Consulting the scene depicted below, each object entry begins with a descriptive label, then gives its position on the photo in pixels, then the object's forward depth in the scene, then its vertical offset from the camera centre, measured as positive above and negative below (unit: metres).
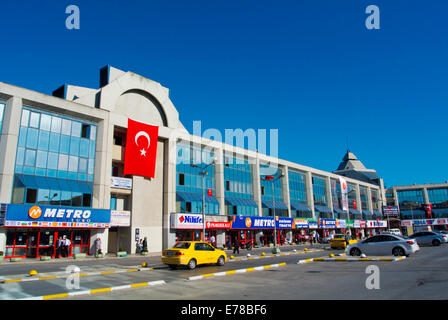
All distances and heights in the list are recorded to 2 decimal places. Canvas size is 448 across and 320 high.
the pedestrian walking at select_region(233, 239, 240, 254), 34.69 -1.22
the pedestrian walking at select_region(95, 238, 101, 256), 32.44 -0.90
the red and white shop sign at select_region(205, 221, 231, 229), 43.43 +1.16
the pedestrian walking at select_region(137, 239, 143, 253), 37.47 -1.12
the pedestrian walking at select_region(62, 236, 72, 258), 31.30 -0.88
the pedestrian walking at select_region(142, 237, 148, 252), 36.16 -1.03
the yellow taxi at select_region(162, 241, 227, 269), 18.92 -1.15
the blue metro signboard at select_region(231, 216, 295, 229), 48.00 +1.57
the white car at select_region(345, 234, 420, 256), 23.12 -1.04
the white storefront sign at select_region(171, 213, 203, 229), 40.81 +1.63
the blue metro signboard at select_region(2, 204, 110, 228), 28.53 +1.83
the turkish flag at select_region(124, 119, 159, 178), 38.50 +9.76
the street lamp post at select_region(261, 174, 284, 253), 55.75 +8.83
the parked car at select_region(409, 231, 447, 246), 35.85 -0.86
